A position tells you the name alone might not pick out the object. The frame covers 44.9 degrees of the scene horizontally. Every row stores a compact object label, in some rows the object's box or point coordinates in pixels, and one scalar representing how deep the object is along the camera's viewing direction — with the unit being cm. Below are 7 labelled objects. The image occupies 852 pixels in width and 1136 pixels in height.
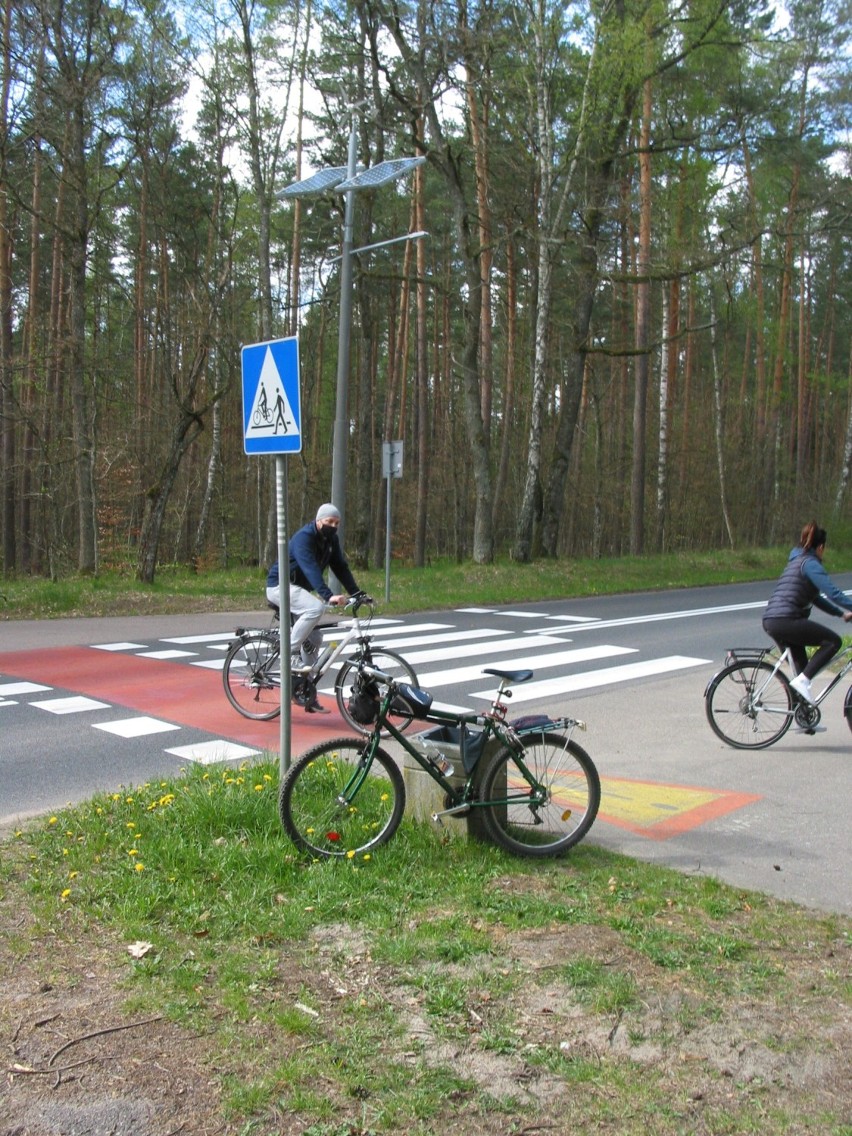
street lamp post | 1580
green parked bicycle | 516
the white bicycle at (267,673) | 905
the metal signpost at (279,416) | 548
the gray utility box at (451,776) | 531
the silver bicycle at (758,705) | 841
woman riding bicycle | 845
